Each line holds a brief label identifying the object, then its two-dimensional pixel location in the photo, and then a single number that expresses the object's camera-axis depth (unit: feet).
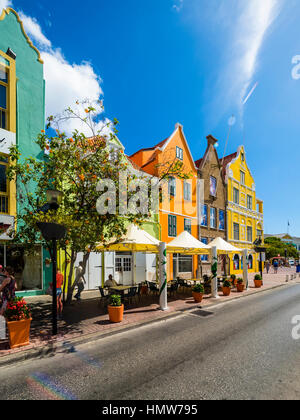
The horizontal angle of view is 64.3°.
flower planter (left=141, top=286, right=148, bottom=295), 47.44
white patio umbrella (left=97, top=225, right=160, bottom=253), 35.19
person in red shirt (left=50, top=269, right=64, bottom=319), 28.73
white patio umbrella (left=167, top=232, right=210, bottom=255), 42.42
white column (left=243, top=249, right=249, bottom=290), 56.24
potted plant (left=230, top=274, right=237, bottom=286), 57.21
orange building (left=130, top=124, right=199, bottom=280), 70.28
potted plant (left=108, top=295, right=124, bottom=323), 28.25
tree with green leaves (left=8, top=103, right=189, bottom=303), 29.48
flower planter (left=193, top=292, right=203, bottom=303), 41.31
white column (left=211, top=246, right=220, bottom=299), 46.19
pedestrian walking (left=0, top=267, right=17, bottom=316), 23.86
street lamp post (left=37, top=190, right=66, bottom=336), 23.00
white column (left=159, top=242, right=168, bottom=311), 35.50
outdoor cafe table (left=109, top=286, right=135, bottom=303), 36.40
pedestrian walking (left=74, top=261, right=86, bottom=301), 40.78
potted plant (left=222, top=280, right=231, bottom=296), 48.67
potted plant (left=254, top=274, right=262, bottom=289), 60.13
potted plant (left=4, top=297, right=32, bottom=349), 20.36
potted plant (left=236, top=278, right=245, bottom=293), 53.16
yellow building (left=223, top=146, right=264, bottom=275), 97.96
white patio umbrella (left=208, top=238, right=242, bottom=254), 54.02
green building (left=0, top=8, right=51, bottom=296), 39.78
